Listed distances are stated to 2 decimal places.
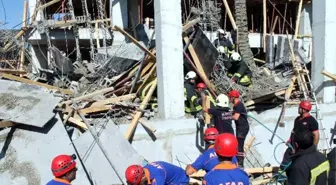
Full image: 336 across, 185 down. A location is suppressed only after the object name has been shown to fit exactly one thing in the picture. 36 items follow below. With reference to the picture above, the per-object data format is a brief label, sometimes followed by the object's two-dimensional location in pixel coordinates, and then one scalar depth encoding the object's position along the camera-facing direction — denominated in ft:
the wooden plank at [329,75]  30.32
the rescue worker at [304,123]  22.80
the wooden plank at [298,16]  44.16
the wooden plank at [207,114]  25.55
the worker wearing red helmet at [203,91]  26.28
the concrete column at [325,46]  31.35
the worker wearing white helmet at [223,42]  34.68
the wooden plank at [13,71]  27.91
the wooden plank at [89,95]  24.41
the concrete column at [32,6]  46.56
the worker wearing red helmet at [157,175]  13.97
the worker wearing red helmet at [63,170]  12.89
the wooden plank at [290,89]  29.12
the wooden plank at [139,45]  24.90
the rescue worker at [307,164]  12.23
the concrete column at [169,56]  26.05
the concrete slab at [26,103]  21.66
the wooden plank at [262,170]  24.50
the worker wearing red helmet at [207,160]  17.49
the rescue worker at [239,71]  31.09
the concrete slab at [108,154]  22.56
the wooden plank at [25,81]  25.99
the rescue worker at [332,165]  14.05
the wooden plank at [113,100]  25.38
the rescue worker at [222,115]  23.94
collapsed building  22.29
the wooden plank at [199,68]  28.60
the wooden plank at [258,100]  28.37
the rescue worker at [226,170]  11.14
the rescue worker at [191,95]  26.98
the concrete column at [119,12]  44.01
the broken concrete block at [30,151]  21.33
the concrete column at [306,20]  49.89
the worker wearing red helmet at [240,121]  24.40
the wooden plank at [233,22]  38.55
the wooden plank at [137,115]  24.32
